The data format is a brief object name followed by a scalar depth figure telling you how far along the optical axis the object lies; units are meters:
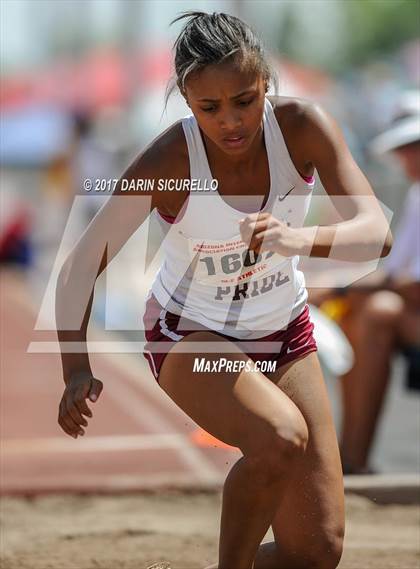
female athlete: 6.97
